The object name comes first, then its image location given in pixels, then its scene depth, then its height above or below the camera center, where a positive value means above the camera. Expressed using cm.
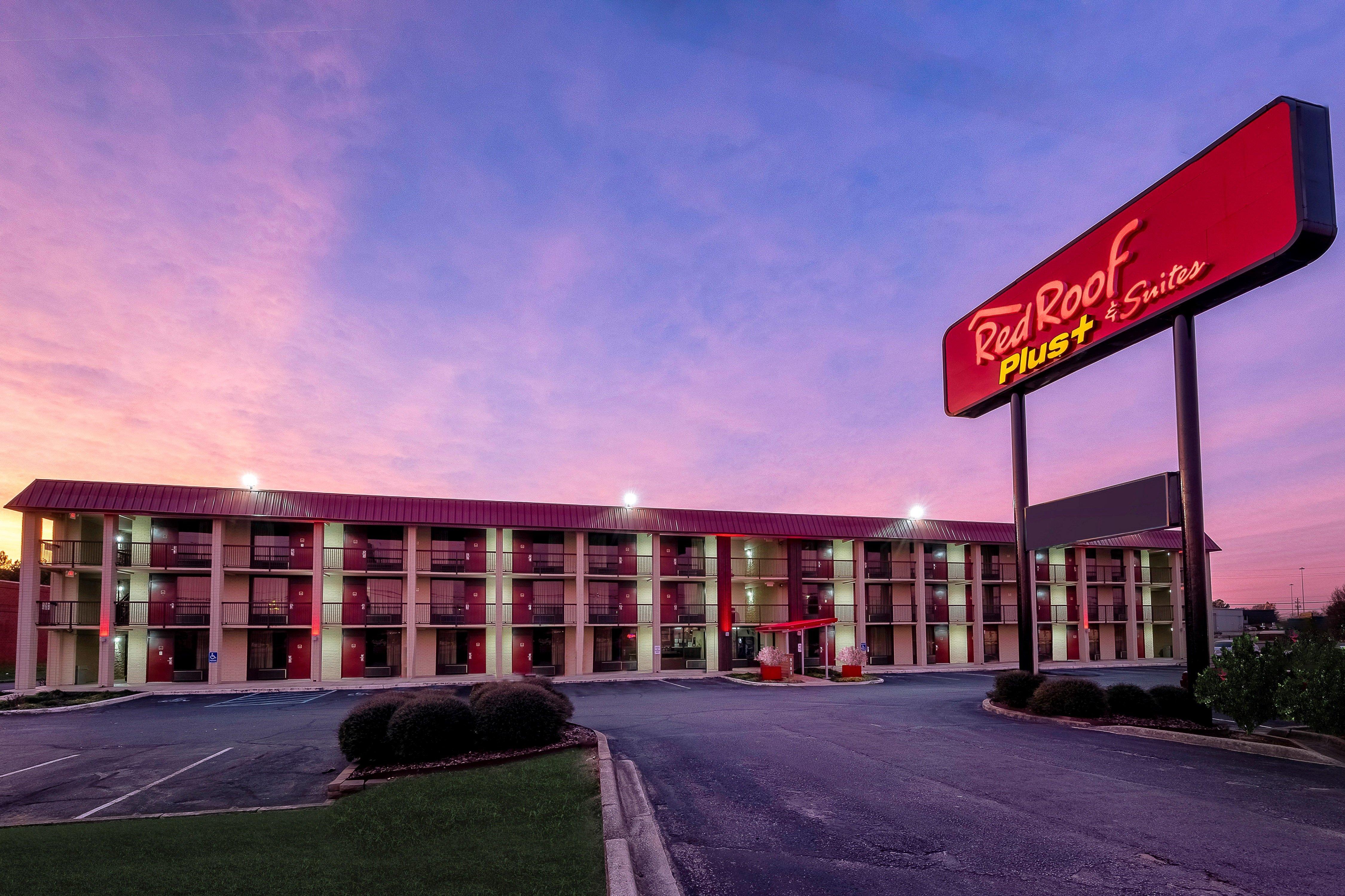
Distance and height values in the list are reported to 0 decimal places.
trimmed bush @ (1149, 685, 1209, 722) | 1870 -401
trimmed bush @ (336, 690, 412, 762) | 1353 -329
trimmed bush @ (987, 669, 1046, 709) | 2223 -426
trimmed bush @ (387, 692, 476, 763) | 1337 -324
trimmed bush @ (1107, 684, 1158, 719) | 1920 -405
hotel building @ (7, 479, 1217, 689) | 3631 -275
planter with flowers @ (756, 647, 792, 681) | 3684 -587
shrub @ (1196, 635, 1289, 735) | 1575 -299
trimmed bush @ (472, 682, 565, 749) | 1438 -328
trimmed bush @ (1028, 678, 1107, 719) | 1956 -409
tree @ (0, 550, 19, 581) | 8550 -333
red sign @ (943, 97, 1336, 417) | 1603 +647
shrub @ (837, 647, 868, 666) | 3769 -571
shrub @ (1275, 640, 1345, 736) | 1396 -279
